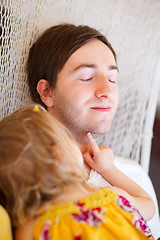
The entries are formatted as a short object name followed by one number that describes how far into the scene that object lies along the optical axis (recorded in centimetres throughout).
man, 105
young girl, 68
